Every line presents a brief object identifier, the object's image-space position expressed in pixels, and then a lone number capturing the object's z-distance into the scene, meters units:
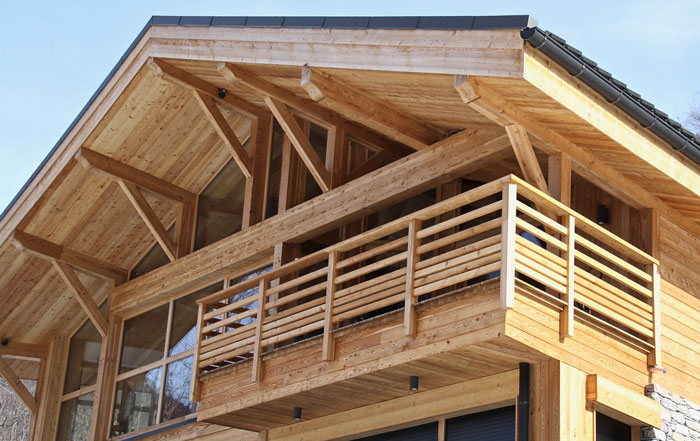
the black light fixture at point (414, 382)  9.68
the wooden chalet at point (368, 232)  8.84
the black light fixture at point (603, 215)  10.92
